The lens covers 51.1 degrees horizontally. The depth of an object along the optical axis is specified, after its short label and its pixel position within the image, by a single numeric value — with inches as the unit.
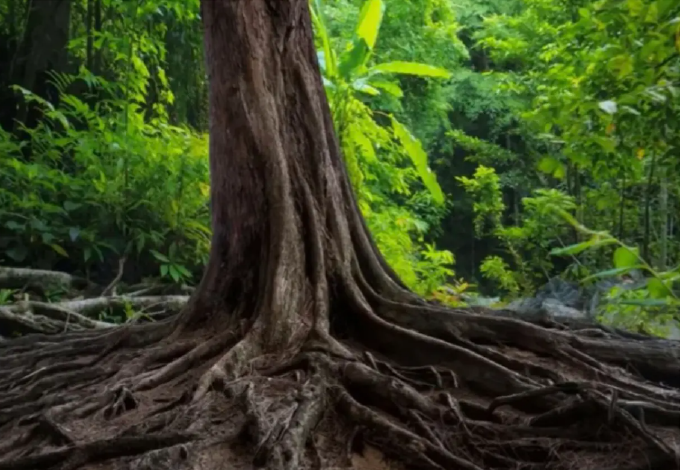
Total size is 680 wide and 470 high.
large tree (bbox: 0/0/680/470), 86.0
